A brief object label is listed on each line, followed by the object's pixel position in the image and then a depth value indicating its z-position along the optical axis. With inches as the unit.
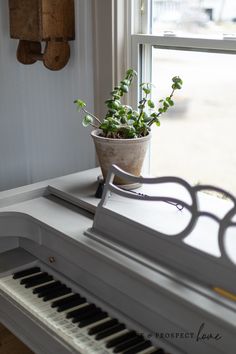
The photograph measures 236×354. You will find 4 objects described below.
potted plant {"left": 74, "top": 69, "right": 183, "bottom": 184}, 69.0
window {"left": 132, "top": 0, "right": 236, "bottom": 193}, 71.1
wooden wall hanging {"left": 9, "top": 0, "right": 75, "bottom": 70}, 85.0
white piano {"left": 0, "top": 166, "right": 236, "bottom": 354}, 50.0
